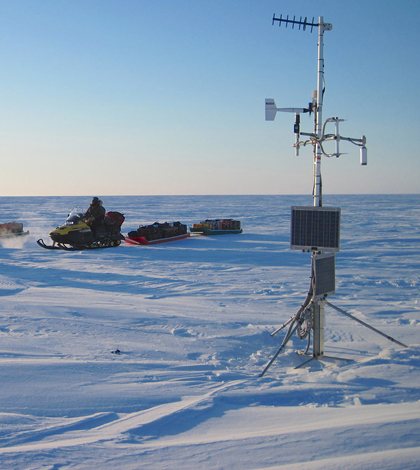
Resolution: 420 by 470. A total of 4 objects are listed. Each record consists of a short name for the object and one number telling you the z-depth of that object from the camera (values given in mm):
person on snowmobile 15734
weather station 5148
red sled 17453
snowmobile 15312
